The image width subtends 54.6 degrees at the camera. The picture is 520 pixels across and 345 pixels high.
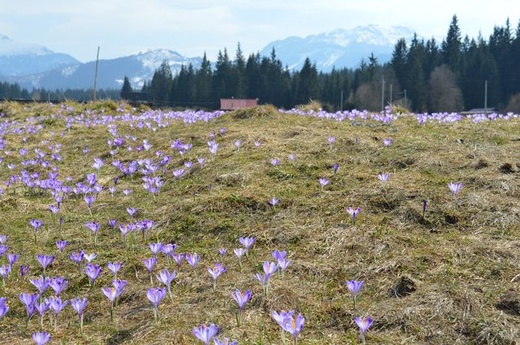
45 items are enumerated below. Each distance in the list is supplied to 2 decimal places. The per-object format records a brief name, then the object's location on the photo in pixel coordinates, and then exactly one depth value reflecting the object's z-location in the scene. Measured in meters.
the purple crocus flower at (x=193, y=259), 3.58
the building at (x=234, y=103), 54.38
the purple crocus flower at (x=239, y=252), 3.59
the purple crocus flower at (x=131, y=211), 4.88
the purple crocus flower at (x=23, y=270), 3.85
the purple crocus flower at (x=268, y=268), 3.10
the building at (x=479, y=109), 72.29
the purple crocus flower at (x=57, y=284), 3.22
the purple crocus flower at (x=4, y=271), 3.68
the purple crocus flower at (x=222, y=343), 2.28
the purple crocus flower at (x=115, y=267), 3.54
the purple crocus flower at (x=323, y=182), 5.17
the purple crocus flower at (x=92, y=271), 3.50
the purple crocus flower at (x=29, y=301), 3.04
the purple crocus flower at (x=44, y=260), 3.72
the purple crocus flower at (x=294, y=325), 2.40
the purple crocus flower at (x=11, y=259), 3.79
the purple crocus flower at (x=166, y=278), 3.28
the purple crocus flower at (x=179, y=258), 3.67
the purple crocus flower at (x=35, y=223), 4.65
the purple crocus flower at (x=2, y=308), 2.83
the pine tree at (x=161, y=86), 106.12
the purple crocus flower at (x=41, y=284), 3.26
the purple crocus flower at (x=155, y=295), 2.99
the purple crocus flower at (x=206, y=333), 2.42
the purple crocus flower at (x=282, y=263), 3.34
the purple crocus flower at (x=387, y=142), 6.78
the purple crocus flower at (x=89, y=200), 5.43
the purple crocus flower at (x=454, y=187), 4.47
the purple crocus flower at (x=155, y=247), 3.81
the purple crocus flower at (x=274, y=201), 4.71
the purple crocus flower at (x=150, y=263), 3.56
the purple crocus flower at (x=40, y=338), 2.54
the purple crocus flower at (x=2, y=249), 3.95
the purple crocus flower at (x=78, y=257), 3.85
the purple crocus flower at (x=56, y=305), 2.97
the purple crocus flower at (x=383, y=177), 4.96
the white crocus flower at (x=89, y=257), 3.80
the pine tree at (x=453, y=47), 81.88
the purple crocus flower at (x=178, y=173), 6.36
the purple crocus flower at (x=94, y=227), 4.45
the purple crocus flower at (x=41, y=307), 2.98
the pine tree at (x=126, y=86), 137.95
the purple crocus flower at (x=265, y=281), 3.08
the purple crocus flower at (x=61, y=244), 4.16
